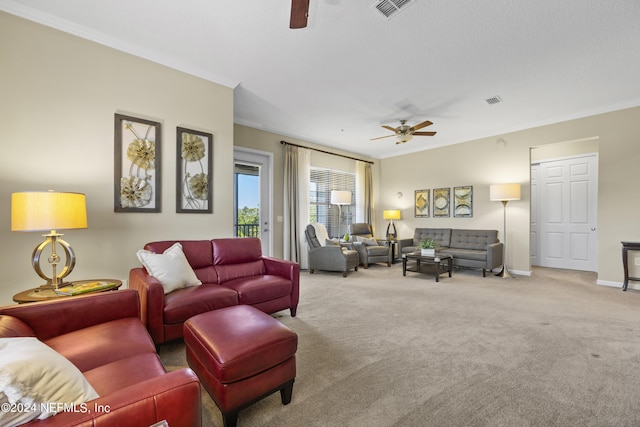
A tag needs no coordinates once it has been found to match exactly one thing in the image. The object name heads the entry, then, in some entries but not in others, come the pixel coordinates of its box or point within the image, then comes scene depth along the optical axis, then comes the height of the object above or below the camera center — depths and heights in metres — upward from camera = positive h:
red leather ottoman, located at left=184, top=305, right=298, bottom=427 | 1.44 -0.80
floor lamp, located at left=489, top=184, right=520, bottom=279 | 5.09 +0.34
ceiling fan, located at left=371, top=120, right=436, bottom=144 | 4.55 +1.32
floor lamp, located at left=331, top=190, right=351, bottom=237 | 6.00 +0.32
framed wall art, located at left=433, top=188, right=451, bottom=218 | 6.43 +0.24
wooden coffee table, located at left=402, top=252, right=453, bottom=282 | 4.74 -0.86
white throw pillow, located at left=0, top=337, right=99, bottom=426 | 0.74 -0.50
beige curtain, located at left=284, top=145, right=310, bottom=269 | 5.57 +0.18
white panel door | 5.57 -0.02
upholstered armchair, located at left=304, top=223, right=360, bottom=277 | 5.18 -0.81
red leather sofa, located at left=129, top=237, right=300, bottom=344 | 2.21 -0.73
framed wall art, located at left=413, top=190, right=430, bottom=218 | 6.79 +0.21
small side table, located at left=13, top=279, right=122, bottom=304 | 1.87 -0.59
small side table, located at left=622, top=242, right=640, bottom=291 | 4.02 -0.73
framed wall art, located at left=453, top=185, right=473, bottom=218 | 6.08 +0.23
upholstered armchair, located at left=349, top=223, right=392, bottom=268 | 5.88 -0.83
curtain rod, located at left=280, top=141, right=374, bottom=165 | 5.64 +1.39
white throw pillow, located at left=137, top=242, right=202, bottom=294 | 2.45 -0.52
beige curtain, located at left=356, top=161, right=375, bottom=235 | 7.23 +0.50
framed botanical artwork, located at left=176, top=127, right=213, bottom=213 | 3.21 +0.49
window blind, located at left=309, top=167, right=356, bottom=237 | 6.41 +0.28
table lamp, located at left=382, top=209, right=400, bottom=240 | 6.94 -0.13
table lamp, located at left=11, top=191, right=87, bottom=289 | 1.90 -0.01
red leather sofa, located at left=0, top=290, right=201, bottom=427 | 0.85 -0.66
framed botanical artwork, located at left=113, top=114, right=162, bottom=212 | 2.81 +0.49
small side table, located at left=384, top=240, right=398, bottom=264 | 6.52 -0.90
